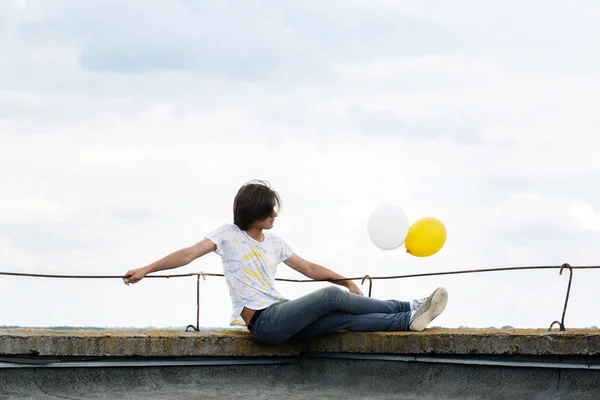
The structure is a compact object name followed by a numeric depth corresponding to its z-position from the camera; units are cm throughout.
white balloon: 669
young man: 600
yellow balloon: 670
